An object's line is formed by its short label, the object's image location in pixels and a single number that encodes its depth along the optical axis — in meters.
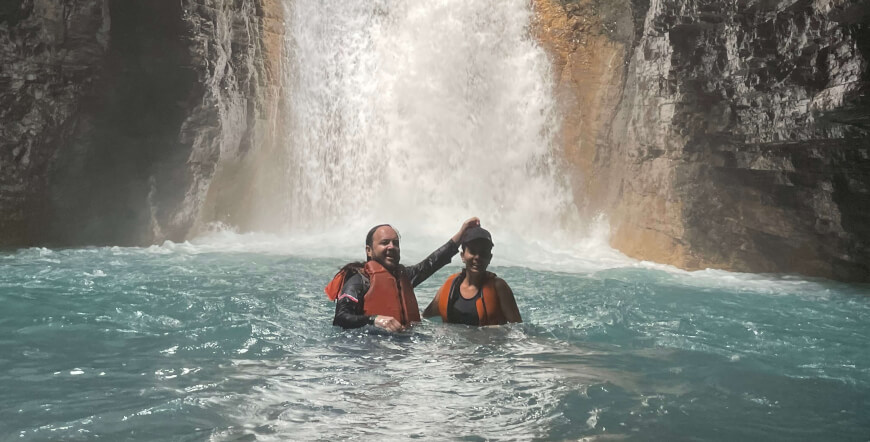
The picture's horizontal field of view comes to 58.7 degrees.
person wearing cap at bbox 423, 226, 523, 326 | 5.51
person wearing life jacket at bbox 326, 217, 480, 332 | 5.21
